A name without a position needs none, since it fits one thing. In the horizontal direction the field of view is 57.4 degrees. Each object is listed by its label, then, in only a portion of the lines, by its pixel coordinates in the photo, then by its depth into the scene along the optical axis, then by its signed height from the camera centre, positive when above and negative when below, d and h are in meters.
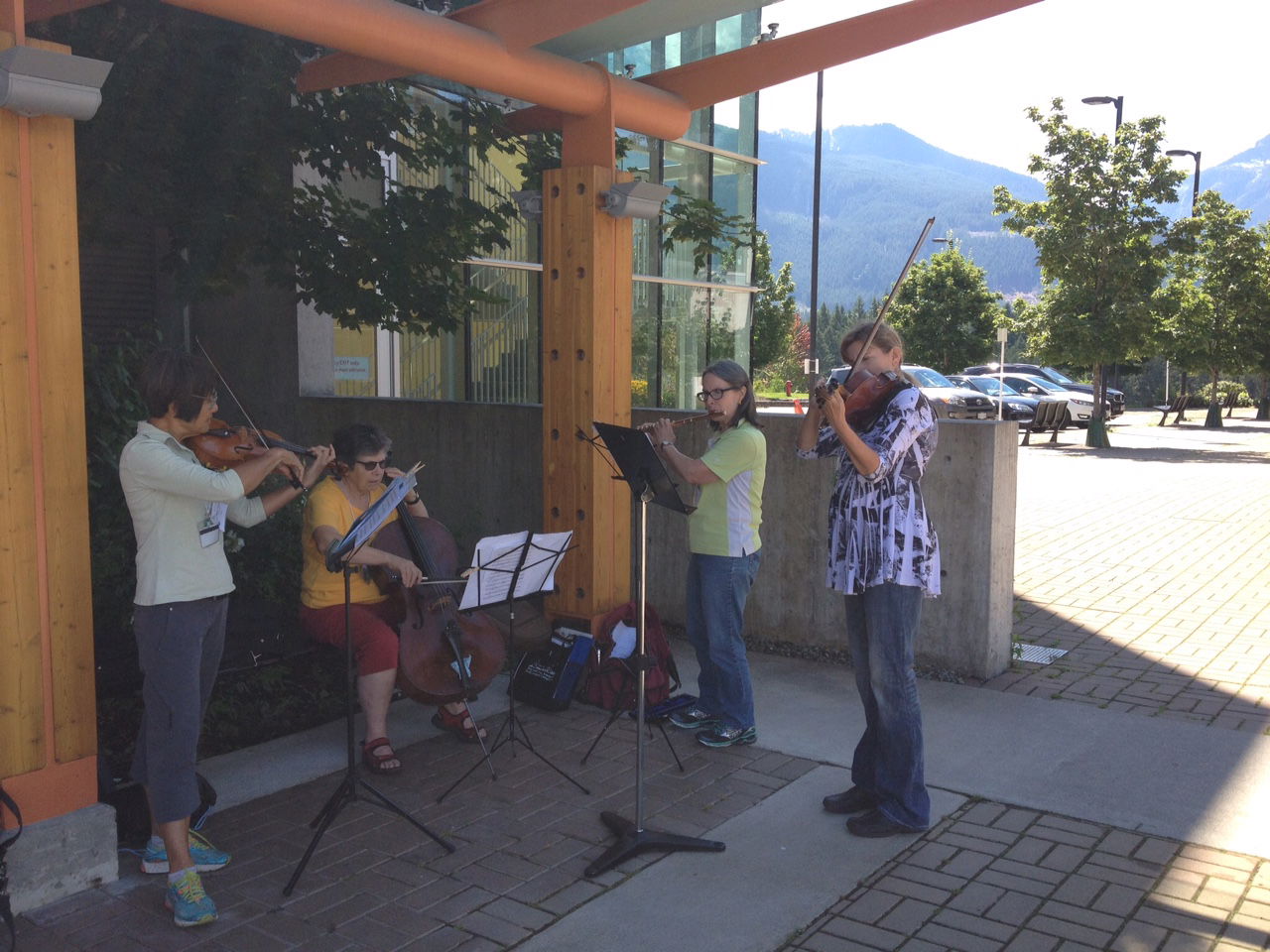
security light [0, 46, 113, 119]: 3.68 +0.92
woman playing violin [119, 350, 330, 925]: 3.82 -0.69
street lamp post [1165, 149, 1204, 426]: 27.78 +5.24
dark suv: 32.44 -0.07
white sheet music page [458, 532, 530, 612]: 4.80 -0.84
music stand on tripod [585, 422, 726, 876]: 4.30 -0.89
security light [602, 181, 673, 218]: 6.21 +0.92
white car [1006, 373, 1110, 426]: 29.98 -0.53
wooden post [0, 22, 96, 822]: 3.86 -0.41
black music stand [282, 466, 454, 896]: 4.21 -1.05
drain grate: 7.14 -1.75
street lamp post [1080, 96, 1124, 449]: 23.02 -0.96
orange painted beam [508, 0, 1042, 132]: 5.62 +1.69
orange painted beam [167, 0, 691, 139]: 4.66 +1.44
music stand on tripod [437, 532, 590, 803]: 4.84 -0.86
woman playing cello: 5.20 -1.03
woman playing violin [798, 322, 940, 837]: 4.40 -0.73
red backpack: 6.01 -1.60
